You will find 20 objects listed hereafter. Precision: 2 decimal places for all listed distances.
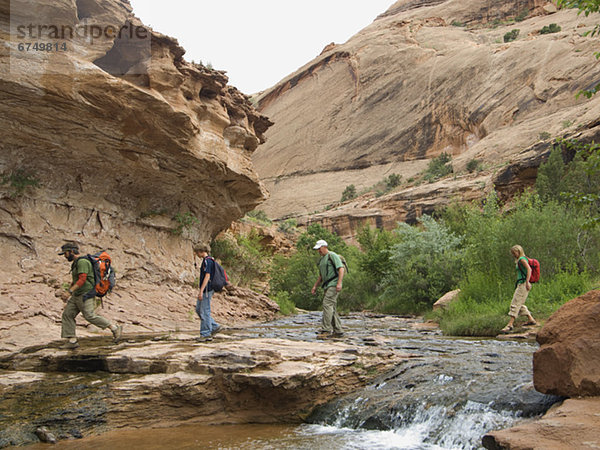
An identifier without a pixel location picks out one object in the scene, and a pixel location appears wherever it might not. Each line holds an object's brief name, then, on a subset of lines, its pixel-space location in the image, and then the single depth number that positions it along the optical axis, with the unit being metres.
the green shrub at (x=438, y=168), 43.32
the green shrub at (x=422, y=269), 14.94
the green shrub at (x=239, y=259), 17.98
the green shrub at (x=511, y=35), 59.94
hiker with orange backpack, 6.59
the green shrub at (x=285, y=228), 34.75
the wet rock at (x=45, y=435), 3.93
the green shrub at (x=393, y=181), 50.62
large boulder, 3.51
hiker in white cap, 7.87
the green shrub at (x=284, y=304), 17.55
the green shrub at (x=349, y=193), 52.62
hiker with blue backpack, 7.68
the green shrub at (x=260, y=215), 30.61
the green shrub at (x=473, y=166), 39.65
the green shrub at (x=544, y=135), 35.39
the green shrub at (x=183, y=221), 14.28
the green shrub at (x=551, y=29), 55.72
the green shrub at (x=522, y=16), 67.50
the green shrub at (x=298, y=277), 23.38
